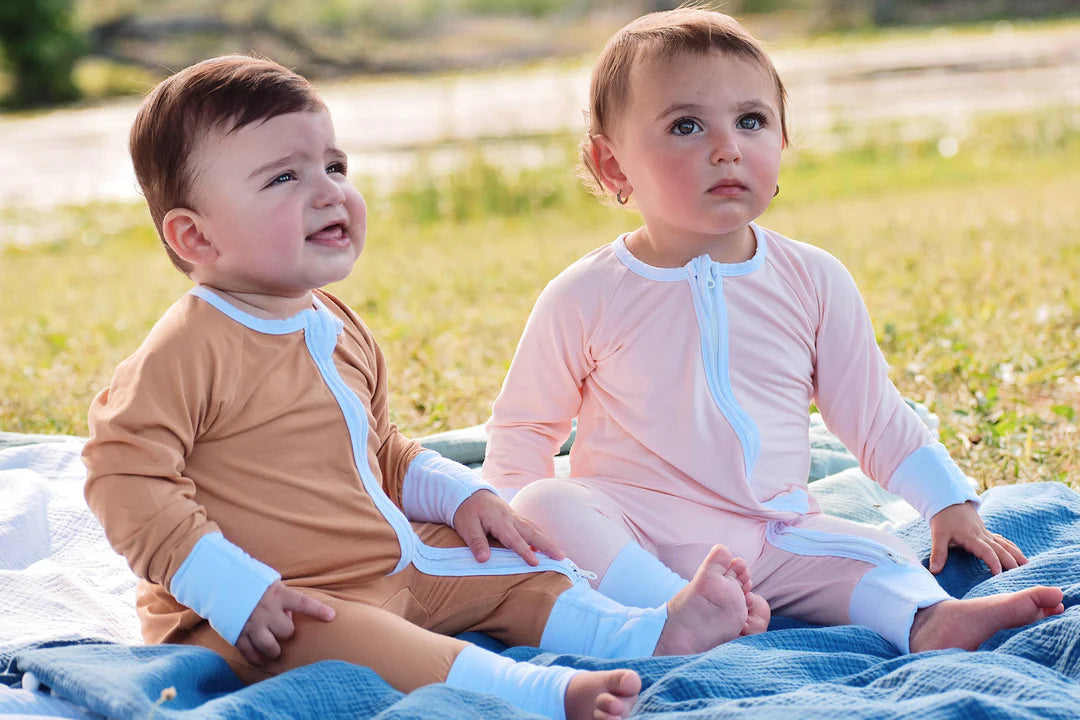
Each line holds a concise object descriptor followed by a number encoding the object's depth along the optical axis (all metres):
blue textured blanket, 1.81
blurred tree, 17.83
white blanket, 2.41
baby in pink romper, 2.45
